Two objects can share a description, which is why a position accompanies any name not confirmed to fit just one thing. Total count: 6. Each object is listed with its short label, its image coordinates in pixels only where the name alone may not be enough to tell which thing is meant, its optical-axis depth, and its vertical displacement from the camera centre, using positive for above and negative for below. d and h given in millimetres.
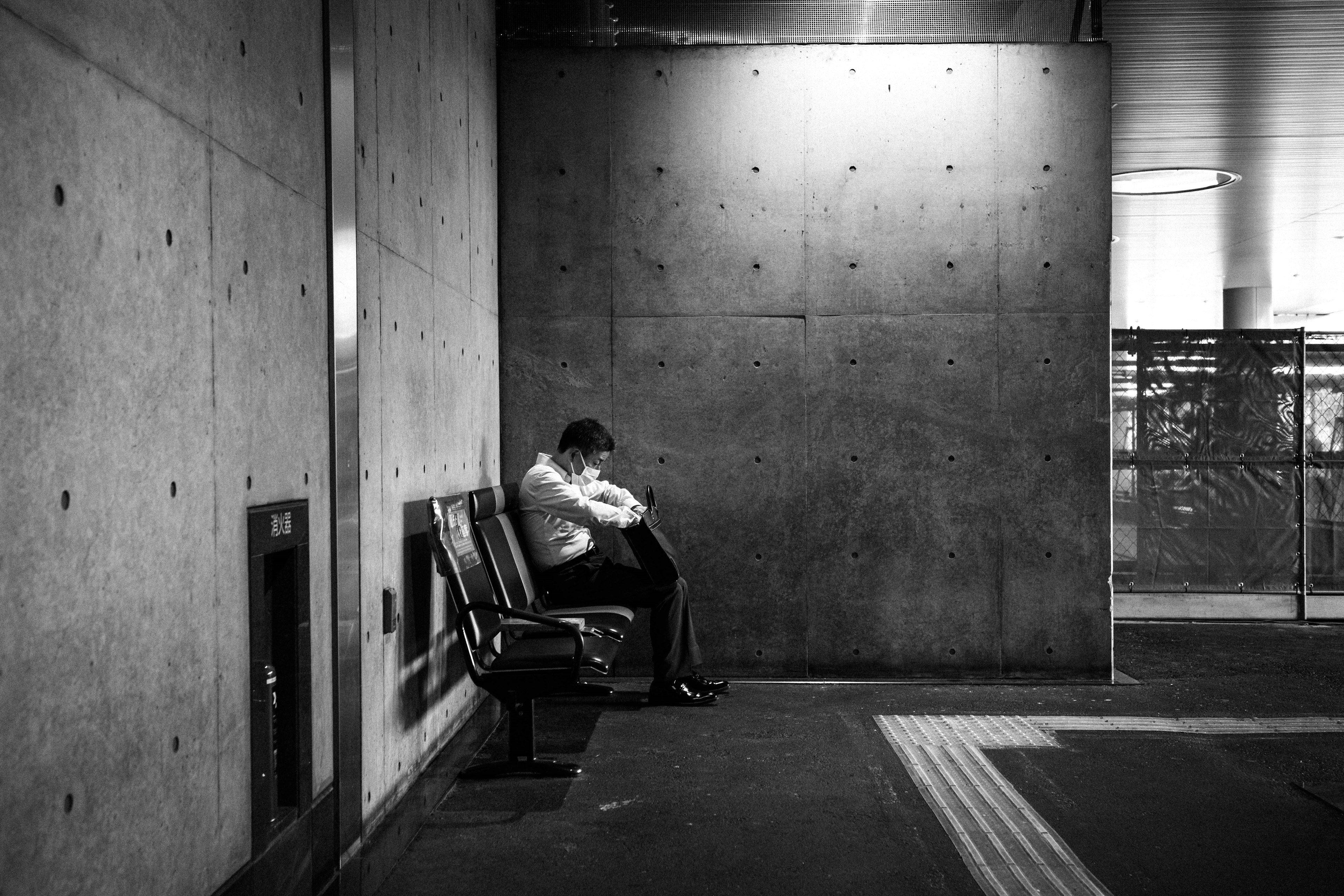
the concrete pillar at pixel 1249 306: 17922 +2212
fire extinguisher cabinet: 2833 -613
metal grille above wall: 6066 +2393
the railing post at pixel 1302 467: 7891 -232
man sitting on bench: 5246 -660
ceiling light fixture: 10648 +2632
